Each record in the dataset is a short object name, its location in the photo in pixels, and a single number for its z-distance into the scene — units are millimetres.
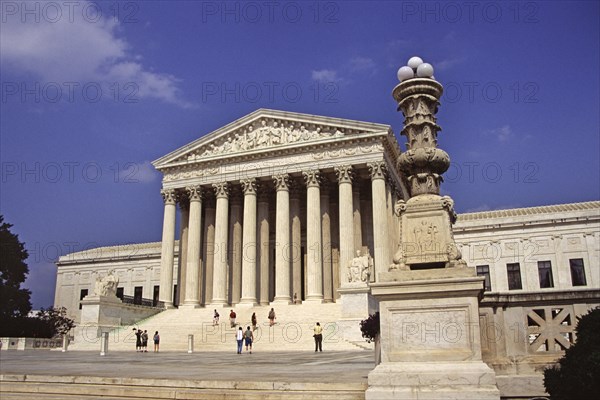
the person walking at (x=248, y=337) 28758
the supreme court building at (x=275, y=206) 41844
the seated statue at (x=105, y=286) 40344
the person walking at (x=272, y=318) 35750
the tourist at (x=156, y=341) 32188
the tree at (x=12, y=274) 51688
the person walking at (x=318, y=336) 28483
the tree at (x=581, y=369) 5801
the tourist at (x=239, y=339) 27881
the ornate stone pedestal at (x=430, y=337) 6617
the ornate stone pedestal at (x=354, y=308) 31828
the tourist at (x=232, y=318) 36875
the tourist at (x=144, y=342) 32375
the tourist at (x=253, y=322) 34688
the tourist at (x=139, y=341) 32688
